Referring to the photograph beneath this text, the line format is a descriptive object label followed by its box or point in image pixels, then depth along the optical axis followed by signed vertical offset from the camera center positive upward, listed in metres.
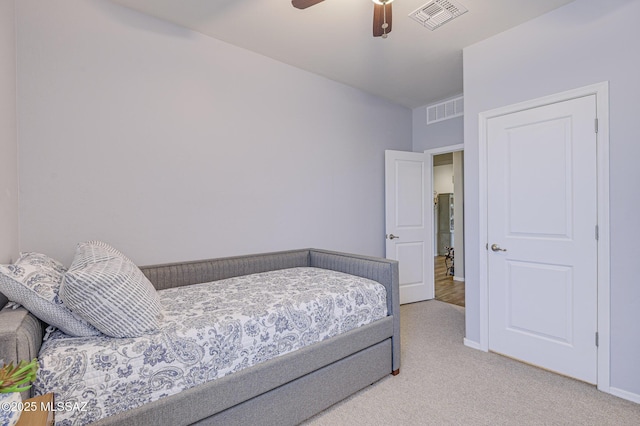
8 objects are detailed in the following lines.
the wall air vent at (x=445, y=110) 3.93 +1.29
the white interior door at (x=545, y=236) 2.17 -0.23
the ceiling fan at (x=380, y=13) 1.82 +1.21
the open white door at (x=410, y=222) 4.00 -0.19
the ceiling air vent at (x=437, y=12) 2.21 +1.46
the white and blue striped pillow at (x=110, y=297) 1.23 -0.36
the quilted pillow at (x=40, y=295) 1.24 -0.34
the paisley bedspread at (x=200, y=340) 1.19 -0.62
